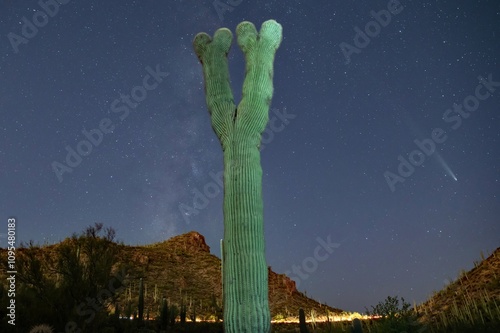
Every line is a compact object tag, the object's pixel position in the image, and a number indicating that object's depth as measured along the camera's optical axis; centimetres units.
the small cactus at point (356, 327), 600
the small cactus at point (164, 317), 1039
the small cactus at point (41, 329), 581
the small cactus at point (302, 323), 904
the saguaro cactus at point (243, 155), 570
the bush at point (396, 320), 637
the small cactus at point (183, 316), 1096
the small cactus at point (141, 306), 1043
